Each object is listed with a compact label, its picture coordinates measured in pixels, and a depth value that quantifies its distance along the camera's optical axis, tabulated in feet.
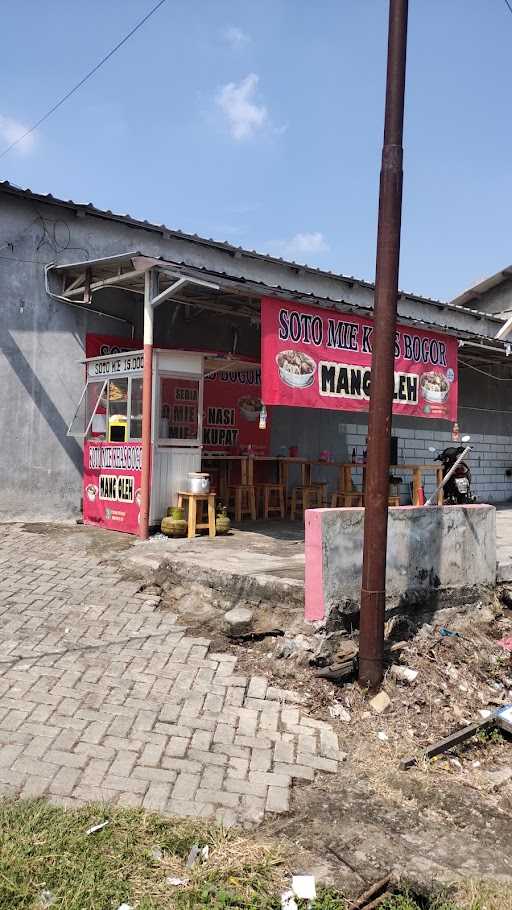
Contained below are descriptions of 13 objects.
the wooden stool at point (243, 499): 36.06
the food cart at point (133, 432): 28.94
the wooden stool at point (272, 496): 37.52
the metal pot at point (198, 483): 28.63
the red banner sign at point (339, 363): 27.99
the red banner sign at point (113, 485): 29.27
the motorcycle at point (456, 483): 38.55
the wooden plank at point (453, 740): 14.35
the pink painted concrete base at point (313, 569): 18.01
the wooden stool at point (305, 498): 38.27
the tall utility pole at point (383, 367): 16.67
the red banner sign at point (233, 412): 37.35
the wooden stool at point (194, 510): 28.22
